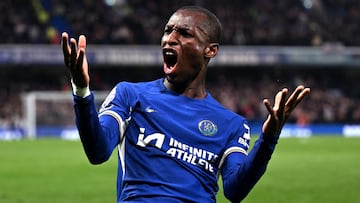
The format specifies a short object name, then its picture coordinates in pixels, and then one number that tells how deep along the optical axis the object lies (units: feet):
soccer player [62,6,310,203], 22.49
